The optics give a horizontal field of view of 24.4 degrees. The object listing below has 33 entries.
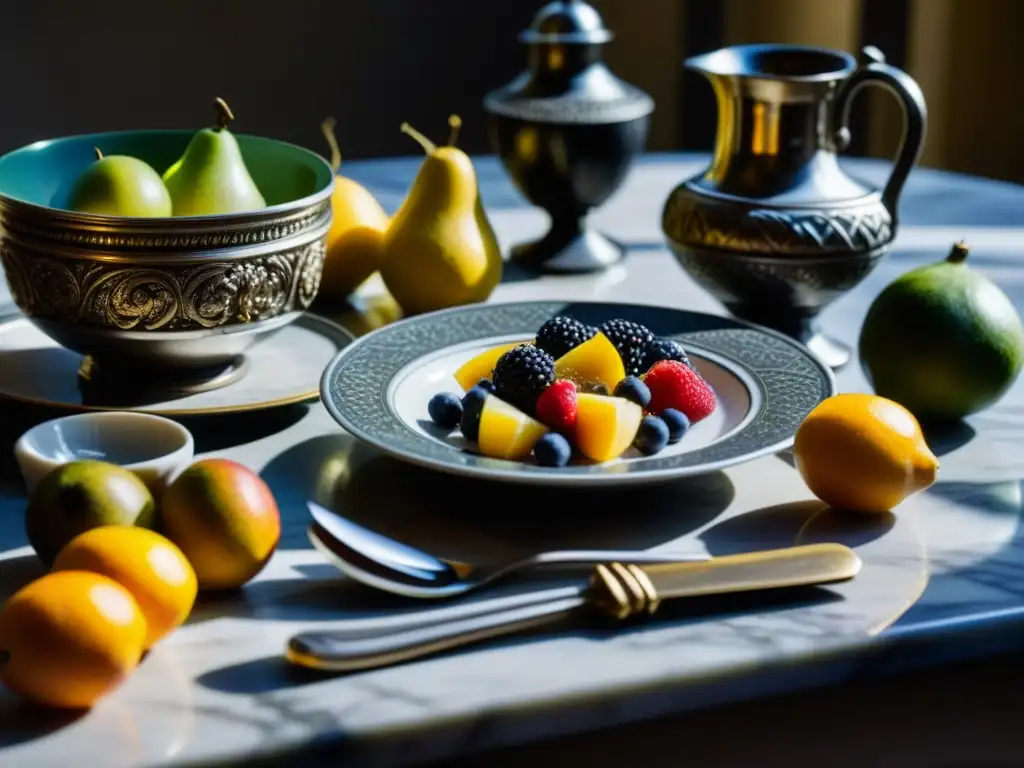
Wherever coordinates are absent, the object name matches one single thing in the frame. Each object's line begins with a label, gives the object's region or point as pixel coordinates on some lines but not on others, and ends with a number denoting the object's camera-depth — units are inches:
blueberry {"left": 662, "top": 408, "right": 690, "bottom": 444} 42.9
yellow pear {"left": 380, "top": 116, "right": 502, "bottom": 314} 51.3
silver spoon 38.3
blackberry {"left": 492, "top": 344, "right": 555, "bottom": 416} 42.7
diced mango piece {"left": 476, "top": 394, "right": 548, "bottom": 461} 42.0
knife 36.4
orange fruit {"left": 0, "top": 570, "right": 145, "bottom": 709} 35.0
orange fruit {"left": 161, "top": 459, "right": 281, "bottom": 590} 38.2
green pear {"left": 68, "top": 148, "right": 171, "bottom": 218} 44.6
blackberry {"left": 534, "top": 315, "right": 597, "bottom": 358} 44.9
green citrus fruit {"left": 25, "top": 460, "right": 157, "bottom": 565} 38.2
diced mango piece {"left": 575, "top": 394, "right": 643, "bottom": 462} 41.8
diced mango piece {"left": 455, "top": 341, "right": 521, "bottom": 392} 45.3
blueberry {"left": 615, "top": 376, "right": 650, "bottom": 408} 43.0
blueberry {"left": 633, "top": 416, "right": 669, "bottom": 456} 42.3
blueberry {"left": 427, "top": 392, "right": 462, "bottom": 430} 43.5
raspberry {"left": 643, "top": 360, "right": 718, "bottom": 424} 43.6
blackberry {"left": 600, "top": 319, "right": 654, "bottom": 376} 45.1
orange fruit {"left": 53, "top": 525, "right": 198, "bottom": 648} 36.6
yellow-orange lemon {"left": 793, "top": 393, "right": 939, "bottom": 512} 41.1
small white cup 41.1
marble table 35.4
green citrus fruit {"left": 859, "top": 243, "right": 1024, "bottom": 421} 45.0
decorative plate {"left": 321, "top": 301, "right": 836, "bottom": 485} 40.8
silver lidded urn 55.8
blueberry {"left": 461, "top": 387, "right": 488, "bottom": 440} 42.8
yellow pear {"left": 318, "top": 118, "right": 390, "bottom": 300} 52.4
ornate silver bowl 44.0
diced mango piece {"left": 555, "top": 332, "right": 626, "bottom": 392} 44.1
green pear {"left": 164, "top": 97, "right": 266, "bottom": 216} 45.7
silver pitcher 48.3
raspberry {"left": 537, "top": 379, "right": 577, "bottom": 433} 42.1
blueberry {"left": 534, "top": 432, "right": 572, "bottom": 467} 41.4
